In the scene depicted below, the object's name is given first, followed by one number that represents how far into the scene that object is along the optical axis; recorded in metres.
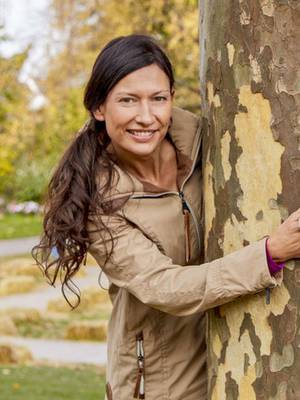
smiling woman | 2.98
